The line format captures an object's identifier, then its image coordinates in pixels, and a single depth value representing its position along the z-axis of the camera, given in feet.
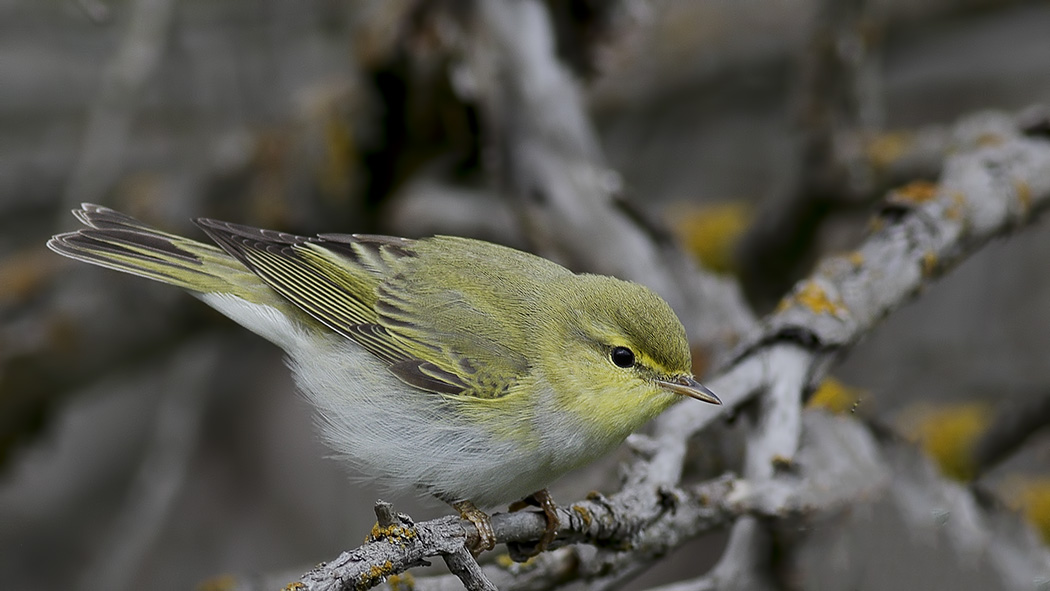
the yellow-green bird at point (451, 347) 17.88
